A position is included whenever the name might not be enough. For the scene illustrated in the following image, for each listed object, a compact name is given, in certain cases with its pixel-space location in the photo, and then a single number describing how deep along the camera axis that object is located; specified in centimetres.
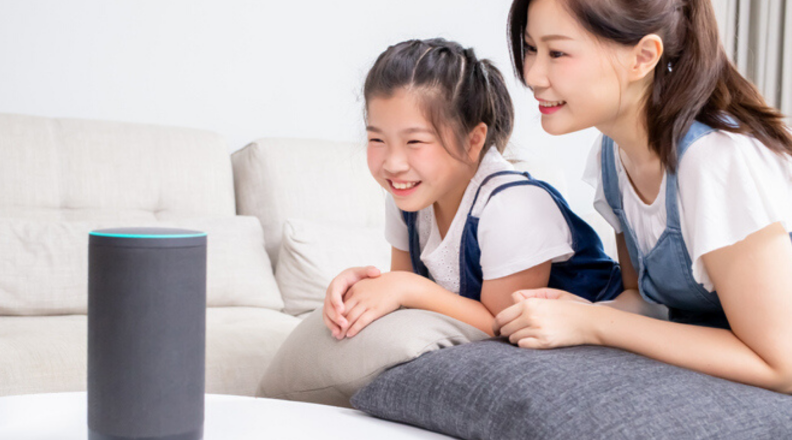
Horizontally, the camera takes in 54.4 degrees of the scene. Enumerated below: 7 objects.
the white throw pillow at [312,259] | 214
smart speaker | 56
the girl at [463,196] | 129
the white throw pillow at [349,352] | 102
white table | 76
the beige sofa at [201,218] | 167
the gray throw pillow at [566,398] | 79
